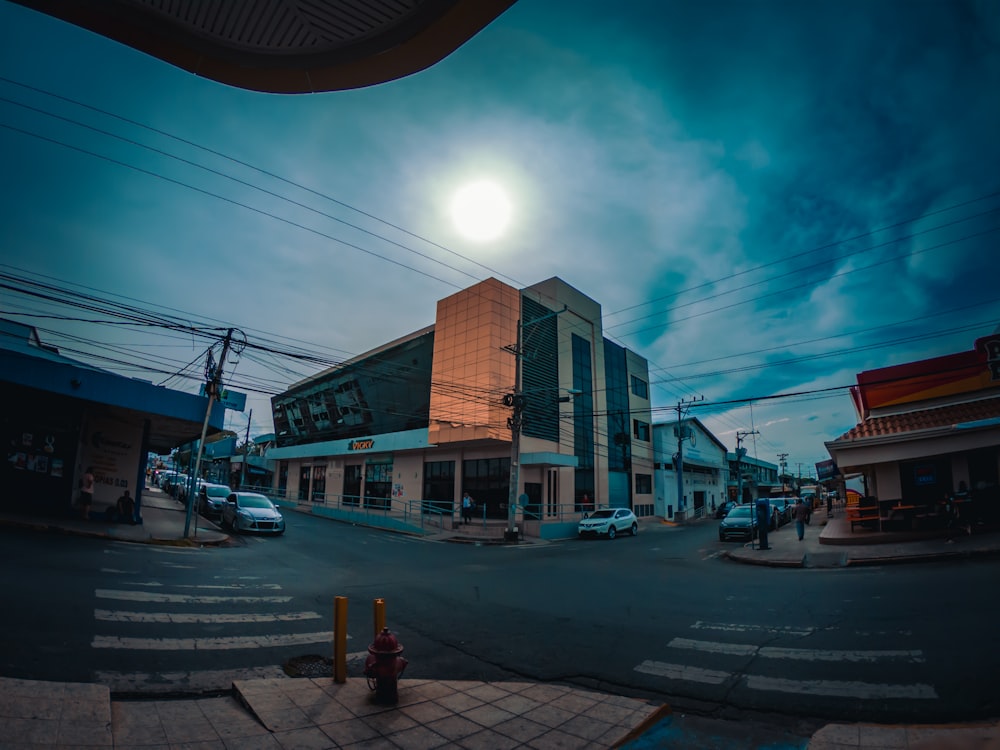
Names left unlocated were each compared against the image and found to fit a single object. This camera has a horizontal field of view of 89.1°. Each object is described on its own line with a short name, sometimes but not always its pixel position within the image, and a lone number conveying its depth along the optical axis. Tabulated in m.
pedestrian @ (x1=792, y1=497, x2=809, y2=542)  20.52
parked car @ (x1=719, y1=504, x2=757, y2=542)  22.19
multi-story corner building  29.36
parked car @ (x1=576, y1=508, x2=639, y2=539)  25.62
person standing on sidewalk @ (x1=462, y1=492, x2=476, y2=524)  27.45
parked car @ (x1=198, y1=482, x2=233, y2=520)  26.09
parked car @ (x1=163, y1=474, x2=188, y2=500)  41.06
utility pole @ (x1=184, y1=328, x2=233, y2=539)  18.88
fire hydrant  4.72
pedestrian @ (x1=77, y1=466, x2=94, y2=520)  17.45
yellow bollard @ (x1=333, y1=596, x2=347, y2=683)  5.20
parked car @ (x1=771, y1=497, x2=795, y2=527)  30.76
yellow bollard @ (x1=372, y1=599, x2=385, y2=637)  5.20
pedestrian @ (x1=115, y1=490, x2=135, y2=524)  19.09
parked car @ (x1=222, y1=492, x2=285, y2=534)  20.77
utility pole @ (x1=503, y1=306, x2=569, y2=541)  23.52
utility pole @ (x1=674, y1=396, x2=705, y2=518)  40.97
